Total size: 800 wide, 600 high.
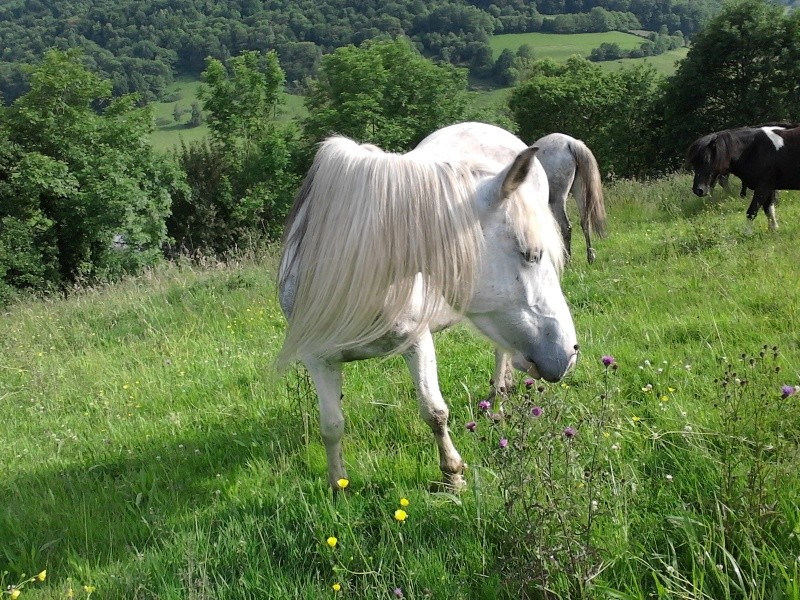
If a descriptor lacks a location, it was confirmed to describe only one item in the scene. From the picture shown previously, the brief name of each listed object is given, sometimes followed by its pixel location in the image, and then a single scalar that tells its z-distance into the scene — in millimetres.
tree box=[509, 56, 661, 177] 31828
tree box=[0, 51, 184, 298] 19598
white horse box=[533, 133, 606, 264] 6827
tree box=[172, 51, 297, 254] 28031
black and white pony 7039
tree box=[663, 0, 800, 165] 25531
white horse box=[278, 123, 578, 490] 1822
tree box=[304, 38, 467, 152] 31156
